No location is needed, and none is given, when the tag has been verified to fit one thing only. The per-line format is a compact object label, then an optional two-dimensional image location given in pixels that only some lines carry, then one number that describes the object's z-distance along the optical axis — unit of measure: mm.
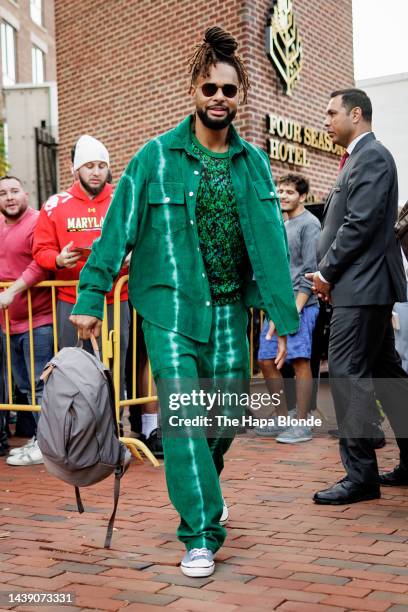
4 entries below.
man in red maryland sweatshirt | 5621
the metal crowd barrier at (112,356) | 5555
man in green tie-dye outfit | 3258
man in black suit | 4270
